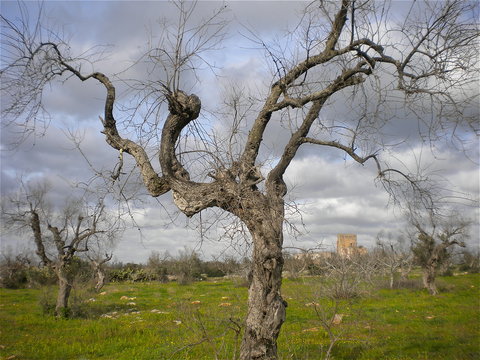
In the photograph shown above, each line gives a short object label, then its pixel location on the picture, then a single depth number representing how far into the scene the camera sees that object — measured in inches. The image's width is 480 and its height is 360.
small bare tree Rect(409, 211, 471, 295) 1098.7
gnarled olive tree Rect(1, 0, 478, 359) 241.4
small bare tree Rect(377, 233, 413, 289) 1257.3
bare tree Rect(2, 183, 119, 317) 733.3
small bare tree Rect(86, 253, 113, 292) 780.6
